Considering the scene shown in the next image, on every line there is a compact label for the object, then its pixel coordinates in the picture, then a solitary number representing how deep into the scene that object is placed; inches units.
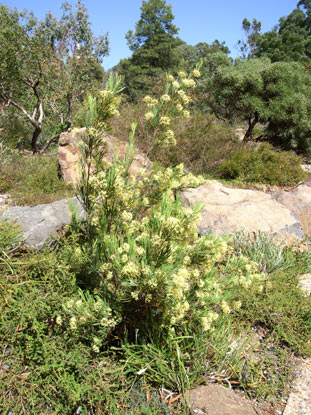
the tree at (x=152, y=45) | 1069.1
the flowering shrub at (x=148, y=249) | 66.8
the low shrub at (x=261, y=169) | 327.6
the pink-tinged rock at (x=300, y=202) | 215.2
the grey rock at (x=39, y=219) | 118.2
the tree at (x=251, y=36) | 1328.6
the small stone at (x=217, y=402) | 75.2
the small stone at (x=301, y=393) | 85.2
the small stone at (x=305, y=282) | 139.9
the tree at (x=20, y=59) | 386.9
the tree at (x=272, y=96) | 422.9
